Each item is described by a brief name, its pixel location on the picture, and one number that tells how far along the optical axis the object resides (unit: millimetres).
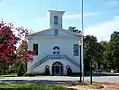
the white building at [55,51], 29543
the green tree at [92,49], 39262
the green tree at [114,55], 42881
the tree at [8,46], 12874
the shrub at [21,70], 29549
